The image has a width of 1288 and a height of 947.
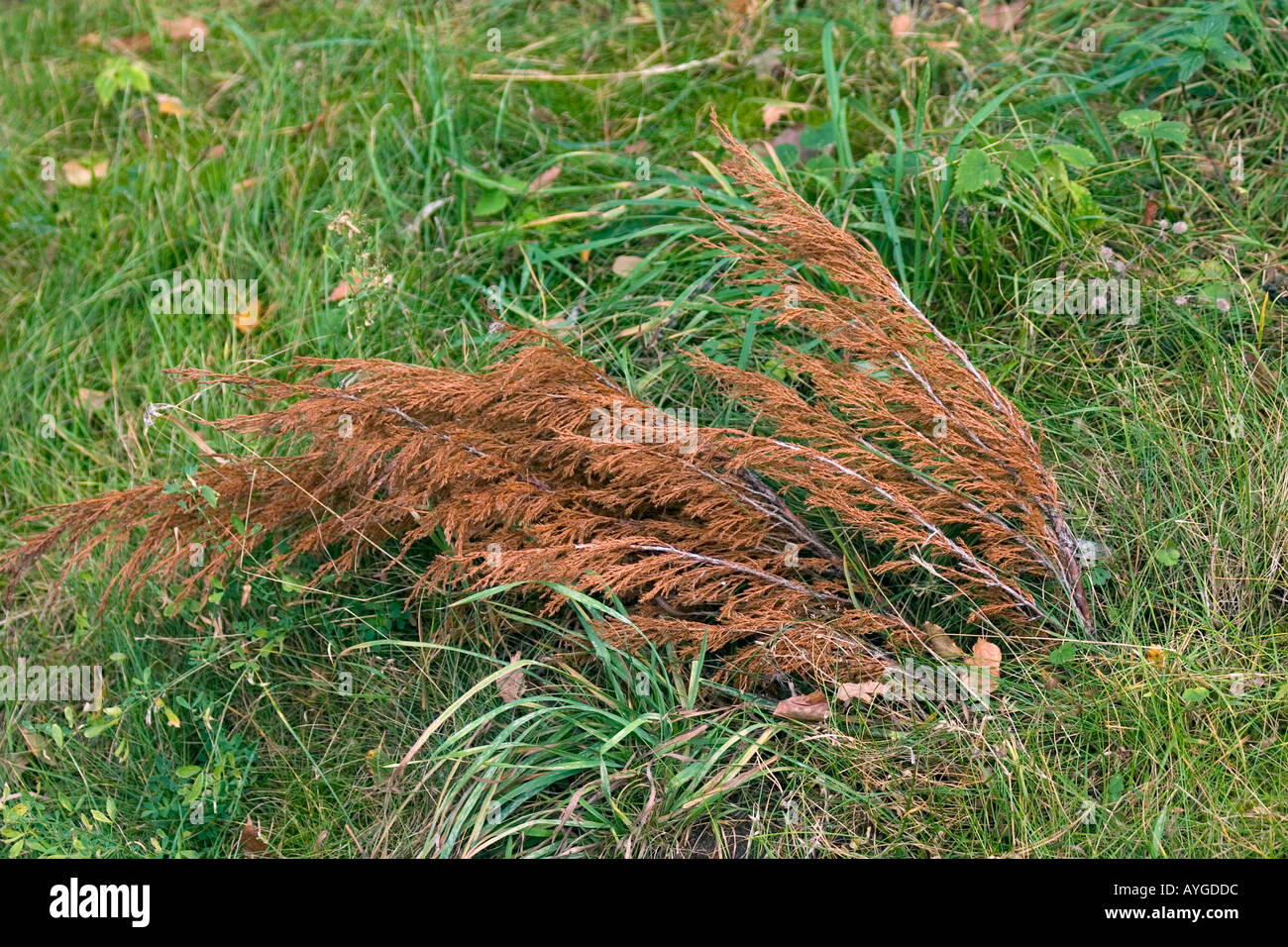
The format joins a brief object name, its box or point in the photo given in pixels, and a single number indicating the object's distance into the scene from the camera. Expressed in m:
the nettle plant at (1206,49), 3.55
